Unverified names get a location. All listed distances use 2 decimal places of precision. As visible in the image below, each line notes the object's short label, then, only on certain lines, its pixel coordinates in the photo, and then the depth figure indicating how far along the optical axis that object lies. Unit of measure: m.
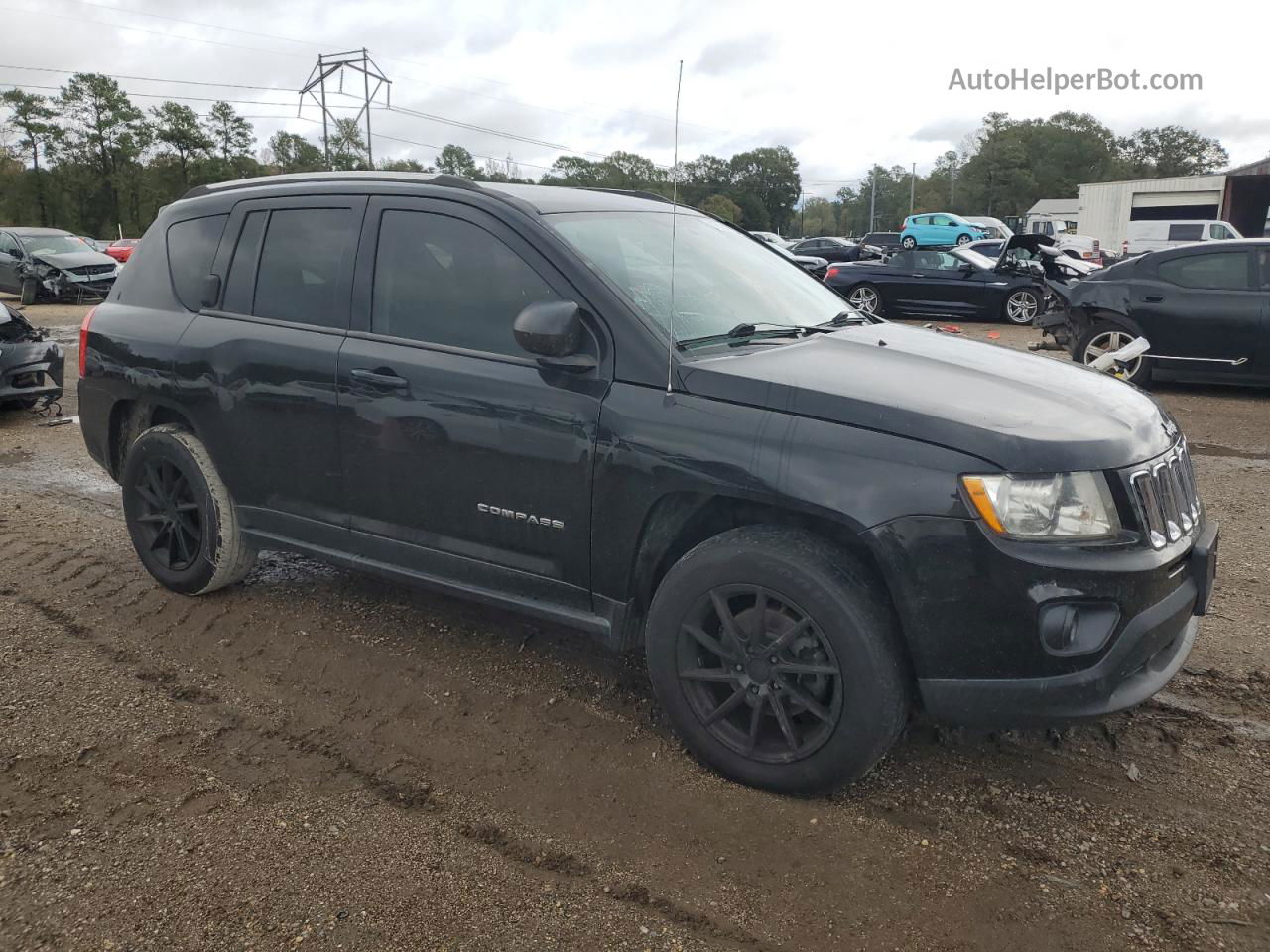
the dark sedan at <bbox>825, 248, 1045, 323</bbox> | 16.28
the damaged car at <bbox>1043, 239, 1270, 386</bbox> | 9.13
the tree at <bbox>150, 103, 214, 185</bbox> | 58.53
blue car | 38.03
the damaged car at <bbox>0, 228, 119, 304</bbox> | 19.88
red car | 26.56
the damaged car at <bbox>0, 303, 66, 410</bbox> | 8.53
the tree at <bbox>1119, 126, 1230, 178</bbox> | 95.94
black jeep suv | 2.56
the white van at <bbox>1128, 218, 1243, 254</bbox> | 33.31
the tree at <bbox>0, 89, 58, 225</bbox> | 54.44
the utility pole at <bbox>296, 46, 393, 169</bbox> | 41.22
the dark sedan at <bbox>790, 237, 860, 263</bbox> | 36.17
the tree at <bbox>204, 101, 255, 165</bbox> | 61.59
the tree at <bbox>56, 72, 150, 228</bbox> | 56.28
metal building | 47.56
